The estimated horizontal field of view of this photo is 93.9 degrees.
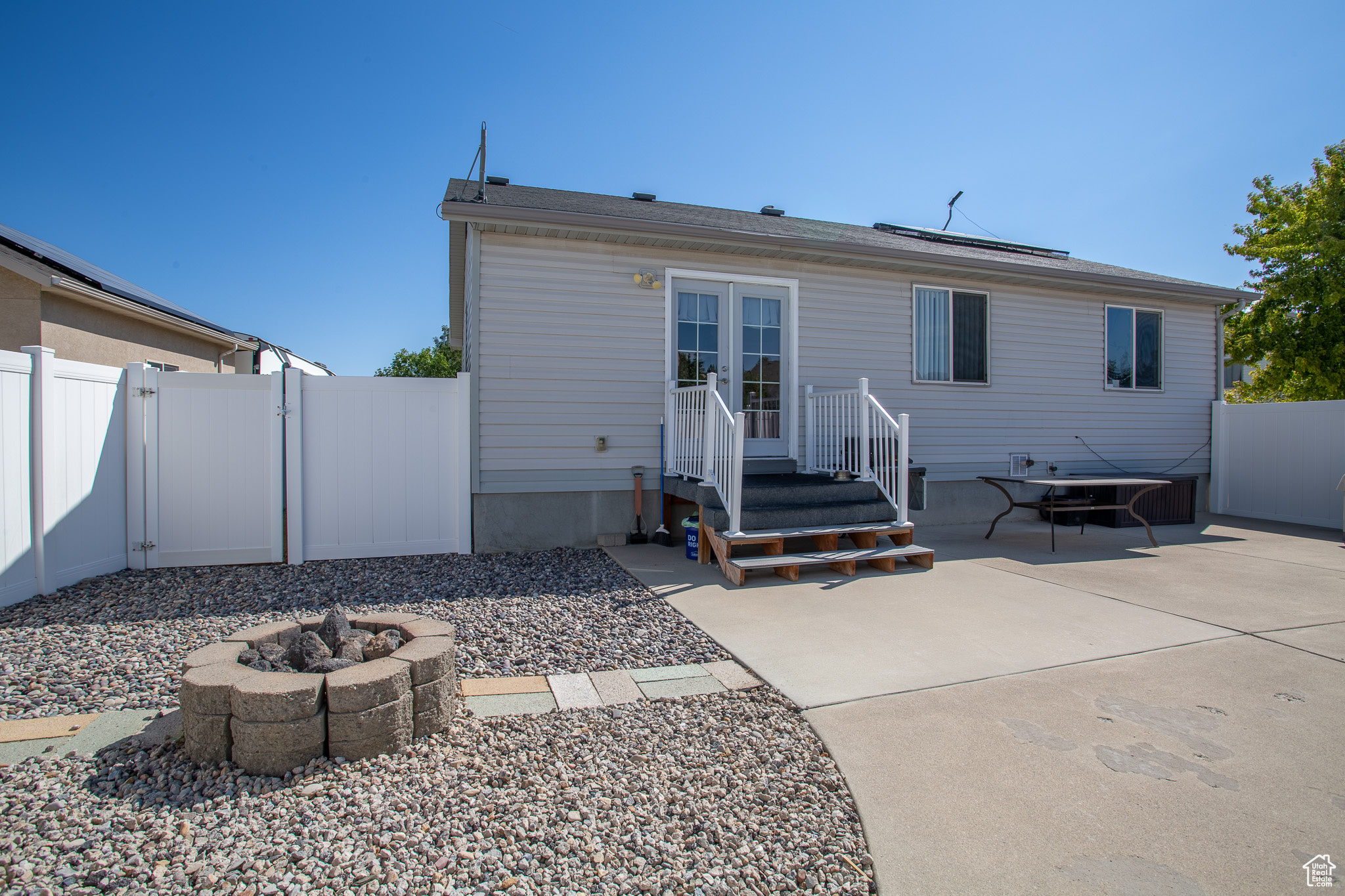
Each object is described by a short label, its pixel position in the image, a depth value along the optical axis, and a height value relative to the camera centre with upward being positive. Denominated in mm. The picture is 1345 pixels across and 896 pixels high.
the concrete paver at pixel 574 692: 2609 -1079
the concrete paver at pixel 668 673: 2918 -1082
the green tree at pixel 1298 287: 9984 +2679
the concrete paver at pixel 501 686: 2721 -1073
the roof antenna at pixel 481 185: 6270 +2879
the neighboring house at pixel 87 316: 6988 +1687
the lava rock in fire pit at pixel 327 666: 2217 -793
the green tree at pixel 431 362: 28891 +3916
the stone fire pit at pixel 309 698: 1979 -835
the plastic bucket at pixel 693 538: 5508 -826
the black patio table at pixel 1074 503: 6082 -589
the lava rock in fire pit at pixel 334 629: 2434 -734
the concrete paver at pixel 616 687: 2664 -1079
